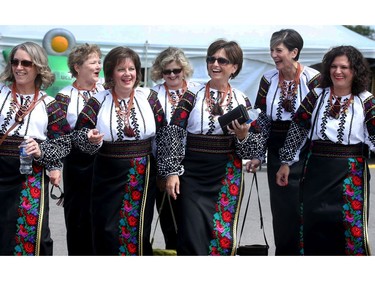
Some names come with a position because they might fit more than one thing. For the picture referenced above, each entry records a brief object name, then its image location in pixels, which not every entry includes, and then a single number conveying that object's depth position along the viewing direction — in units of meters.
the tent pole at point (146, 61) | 12.42
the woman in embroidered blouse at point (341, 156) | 4.94
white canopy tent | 12.41
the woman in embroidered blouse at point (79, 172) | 5.89
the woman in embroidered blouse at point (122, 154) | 5.00
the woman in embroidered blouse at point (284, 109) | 5.73
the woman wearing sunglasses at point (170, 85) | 6.11
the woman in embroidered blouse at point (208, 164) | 5.09
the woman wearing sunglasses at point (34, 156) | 4.82
